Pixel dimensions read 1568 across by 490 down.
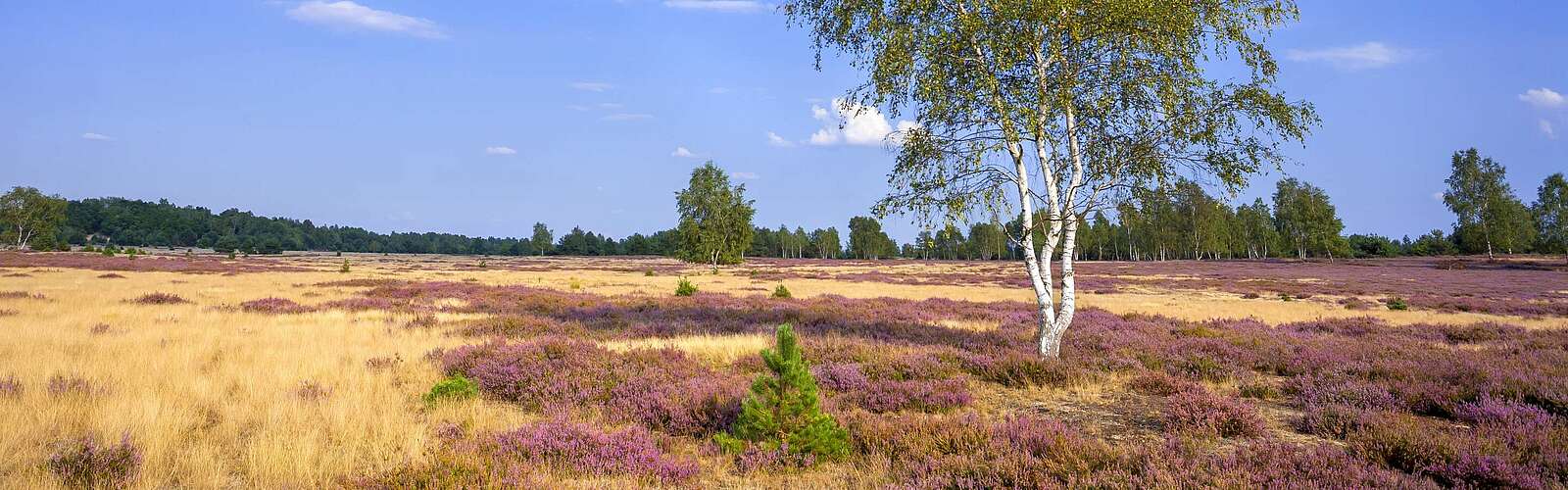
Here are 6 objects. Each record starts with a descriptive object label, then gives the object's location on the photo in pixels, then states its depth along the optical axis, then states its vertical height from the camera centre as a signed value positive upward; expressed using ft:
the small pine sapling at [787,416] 20.29 -4.87
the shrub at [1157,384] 30.32 -5.77
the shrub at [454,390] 27.40 -5.51
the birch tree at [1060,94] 37.60 +9.24
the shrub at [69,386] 26.20 -5.24
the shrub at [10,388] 25.15 -5.15
